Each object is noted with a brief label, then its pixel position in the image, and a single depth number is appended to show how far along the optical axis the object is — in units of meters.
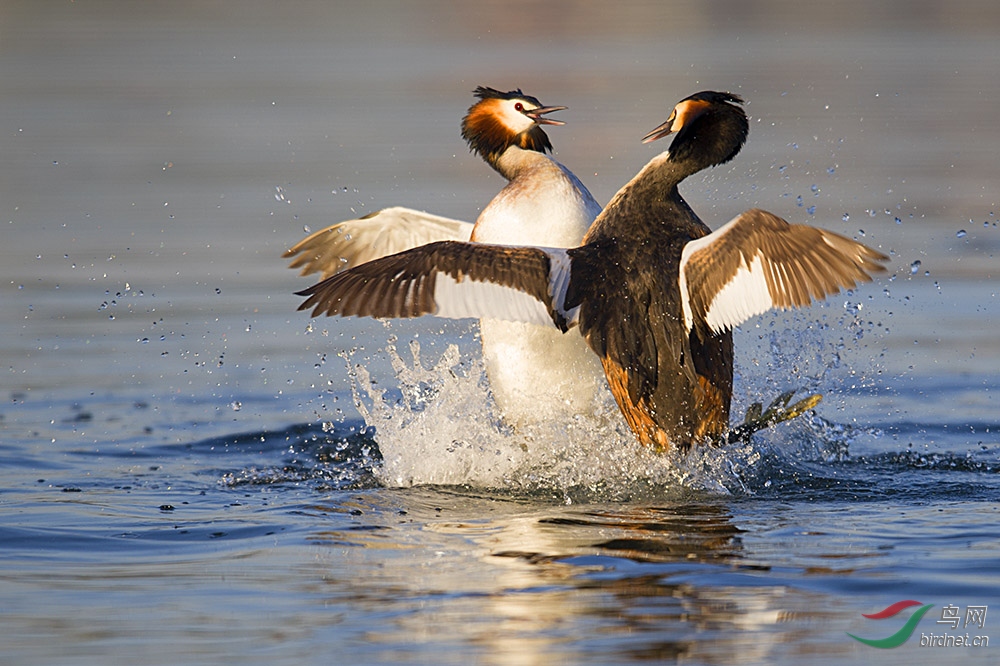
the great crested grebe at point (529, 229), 14.37
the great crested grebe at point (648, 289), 12.79
